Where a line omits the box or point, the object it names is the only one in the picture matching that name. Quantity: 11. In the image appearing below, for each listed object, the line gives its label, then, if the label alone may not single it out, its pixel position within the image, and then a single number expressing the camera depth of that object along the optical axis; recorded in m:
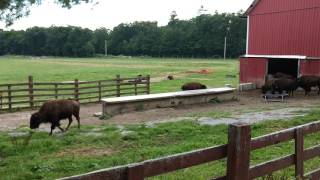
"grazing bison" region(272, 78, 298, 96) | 25.08
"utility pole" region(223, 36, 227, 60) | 115.85
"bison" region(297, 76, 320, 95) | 25.08
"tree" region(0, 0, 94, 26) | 10.77
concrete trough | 19.47
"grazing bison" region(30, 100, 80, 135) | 14.70
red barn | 26.88
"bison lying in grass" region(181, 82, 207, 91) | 25.36
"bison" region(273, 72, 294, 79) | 27.23
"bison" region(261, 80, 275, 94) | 25.36
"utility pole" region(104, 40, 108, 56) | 154.38
